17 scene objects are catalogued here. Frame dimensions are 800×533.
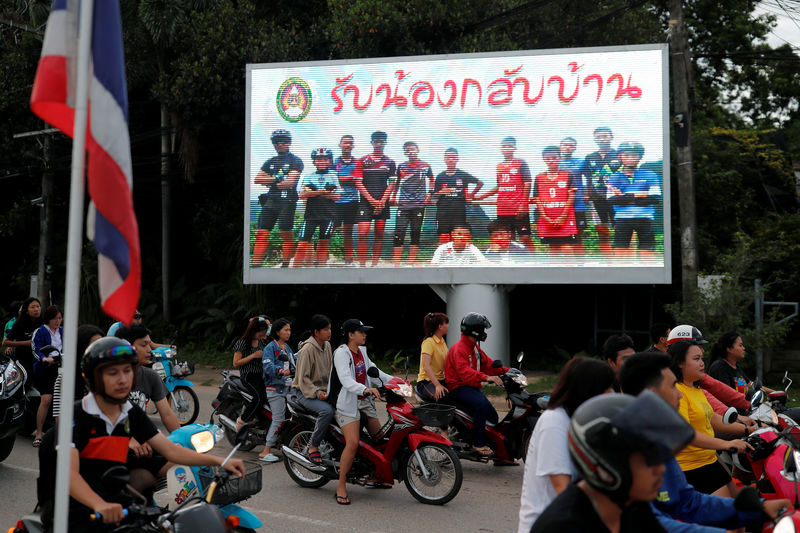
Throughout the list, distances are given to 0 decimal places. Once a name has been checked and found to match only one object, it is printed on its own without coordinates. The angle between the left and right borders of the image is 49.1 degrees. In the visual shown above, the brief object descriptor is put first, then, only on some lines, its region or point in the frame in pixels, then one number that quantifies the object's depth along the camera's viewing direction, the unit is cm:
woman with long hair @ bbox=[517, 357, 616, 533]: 353
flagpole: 346
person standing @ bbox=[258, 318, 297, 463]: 967
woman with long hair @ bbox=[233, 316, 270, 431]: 996
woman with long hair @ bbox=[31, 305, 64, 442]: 1017
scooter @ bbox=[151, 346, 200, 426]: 1144
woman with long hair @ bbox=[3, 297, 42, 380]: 1048
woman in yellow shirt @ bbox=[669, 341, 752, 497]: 498
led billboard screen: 1625
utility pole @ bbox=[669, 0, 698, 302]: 1434
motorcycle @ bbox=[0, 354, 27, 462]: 902
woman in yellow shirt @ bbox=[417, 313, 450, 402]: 901
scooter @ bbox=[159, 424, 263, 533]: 454
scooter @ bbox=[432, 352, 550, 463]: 879
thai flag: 370
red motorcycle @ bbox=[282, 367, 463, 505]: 777
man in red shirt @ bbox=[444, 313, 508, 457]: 877
